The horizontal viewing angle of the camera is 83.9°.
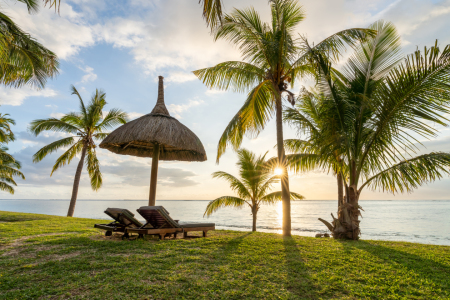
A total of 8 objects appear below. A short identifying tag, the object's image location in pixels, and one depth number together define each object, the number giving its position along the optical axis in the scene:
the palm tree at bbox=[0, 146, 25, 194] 20.70
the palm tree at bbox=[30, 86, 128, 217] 13.39
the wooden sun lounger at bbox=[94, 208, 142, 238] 5.59
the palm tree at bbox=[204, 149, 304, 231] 9.90
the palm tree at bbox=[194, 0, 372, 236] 6.47
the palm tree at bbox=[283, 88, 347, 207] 6.44
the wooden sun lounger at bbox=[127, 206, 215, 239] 5.34
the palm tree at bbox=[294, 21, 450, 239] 4.87
